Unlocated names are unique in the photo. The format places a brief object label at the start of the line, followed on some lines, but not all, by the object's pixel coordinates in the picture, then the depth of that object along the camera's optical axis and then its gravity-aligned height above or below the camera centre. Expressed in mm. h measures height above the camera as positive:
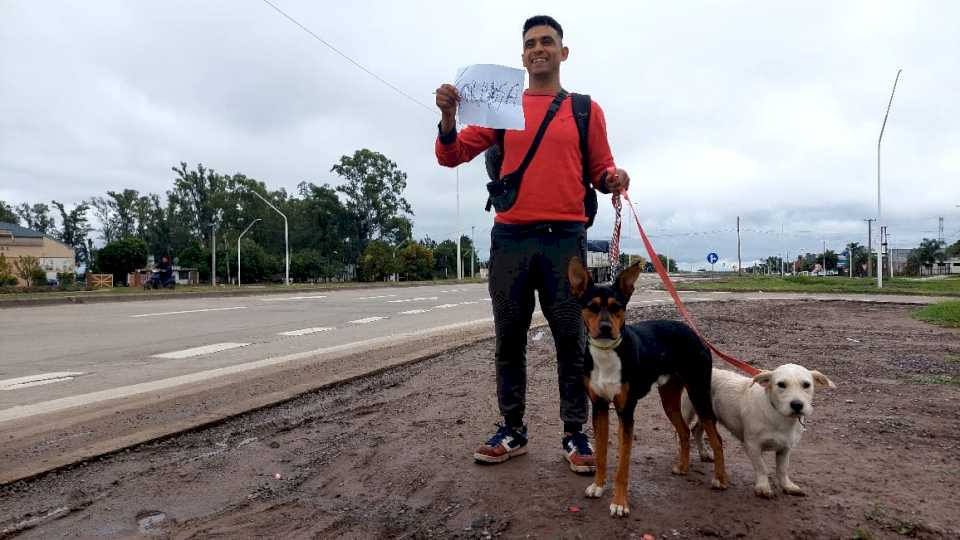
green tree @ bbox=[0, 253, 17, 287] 37656 +87
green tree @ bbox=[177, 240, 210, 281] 66812 +1372
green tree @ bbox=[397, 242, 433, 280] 63959 +918
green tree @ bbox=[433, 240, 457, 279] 89938 +1238
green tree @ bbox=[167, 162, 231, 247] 80688 +9550
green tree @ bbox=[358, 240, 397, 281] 61500 +696
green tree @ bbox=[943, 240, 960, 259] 88400 +1594
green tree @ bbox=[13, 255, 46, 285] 42094 +288
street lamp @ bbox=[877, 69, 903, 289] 28383 -86
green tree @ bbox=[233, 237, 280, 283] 65938 +741
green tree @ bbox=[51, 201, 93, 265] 86250 +6059
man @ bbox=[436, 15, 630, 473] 3279 +226
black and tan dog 2652 -447
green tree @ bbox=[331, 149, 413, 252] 75125 +9486
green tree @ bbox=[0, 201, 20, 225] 84500 +8221
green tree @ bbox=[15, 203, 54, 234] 88250 +8106
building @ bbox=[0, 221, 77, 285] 64750 +2855
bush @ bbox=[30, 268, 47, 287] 44000 -223
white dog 2738 -679
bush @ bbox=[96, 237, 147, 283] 61031 +1456
